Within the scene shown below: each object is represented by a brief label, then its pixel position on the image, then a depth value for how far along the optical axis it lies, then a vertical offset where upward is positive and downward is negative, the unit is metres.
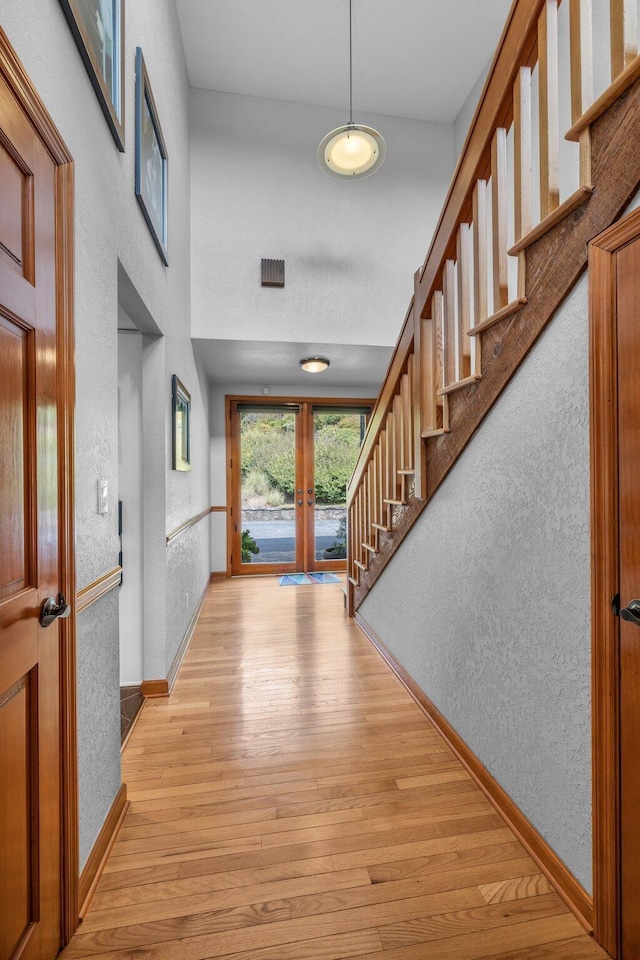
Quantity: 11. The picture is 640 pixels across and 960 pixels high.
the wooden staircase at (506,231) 1.06 +0.77
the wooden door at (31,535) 0.88 -0.11
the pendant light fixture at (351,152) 2.70 +2.11
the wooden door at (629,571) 0.98 -0.21
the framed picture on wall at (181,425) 2.72 +0.40
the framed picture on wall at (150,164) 1.93 +1.59
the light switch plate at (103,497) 1.42 -0.04
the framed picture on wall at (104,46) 1.23 +1.39
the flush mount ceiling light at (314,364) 4.08 +1.12
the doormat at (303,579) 4.89 -1.12
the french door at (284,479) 5.27 +0.05
